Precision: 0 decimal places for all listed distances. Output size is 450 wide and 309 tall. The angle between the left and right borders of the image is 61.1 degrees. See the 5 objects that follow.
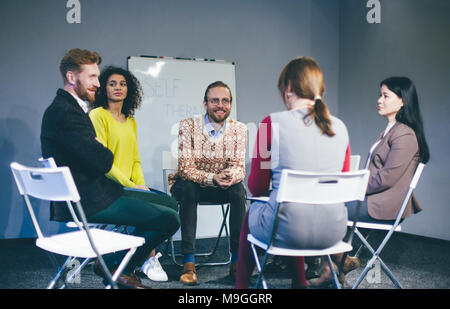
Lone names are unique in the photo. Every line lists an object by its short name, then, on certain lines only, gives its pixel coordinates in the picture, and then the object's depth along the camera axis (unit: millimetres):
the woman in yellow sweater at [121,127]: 2672
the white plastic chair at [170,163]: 3311
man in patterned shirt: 2729
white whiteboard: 4203
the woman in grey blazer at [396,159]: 2379
